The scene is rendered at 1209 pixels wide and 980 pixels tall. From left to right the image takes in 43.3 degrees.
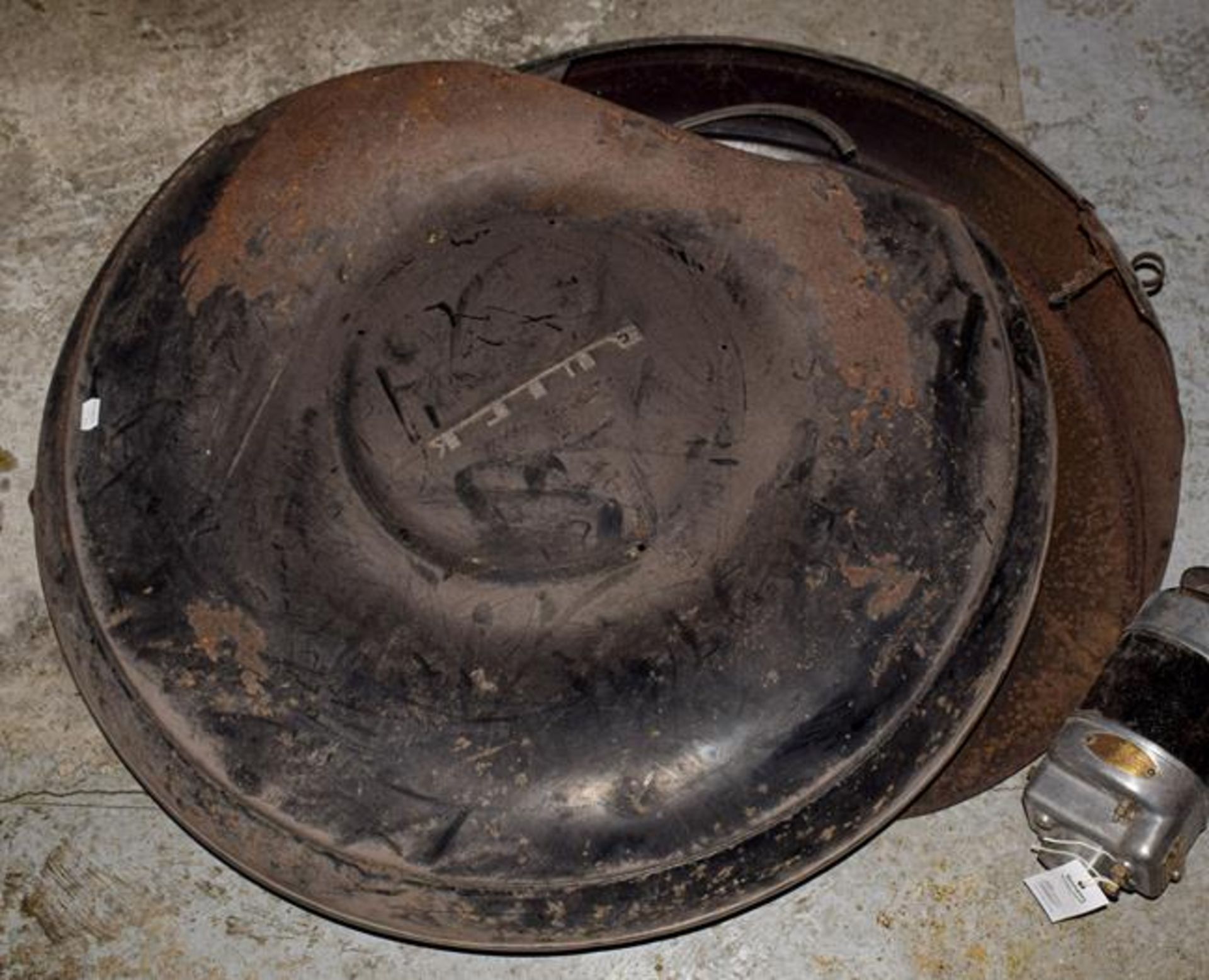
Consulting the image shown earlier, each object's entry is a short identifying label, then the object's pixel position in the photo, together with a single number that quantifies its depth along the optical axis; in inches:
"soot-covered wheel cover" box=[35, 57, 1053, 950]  60.6
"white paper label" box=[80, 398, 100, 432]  65.4
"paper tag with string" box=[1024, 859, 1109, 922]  70.0
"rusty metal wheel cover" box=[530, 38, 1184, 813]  76.8
